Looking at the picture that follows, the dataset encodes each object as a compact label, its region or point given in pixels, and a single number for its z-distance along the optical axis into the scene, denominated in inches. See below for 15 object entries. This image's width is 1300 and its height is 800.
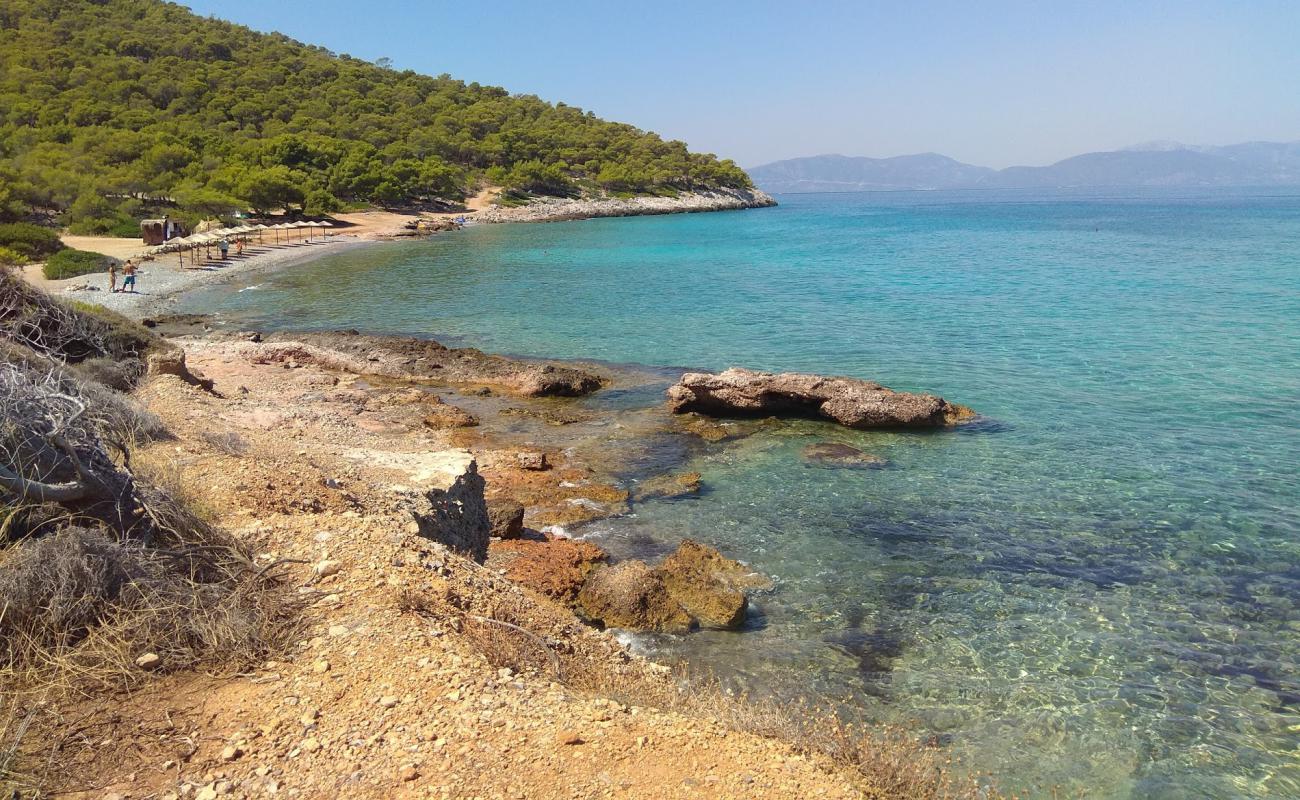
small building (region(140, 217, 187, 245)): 1961.1
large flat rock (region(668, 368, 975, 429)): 698.2
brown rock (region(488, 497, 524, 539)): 465.4
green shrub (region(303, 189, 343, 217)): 2856.8
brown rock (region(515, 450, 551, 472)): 597.9
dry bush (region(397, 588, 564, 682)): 239.9
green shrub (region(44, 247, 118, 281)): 1480.1
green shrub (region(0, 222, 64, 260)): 1569.9
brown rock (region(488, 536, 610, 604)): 403.9
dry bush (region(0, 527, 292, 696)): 194.7
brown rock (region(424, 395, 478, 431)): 719.1
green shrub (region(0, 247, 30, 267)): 1386.2
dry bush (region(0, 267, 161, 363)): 529.3
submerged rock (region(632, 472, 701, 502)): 561.3
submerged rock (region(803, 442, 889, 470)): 614.2
